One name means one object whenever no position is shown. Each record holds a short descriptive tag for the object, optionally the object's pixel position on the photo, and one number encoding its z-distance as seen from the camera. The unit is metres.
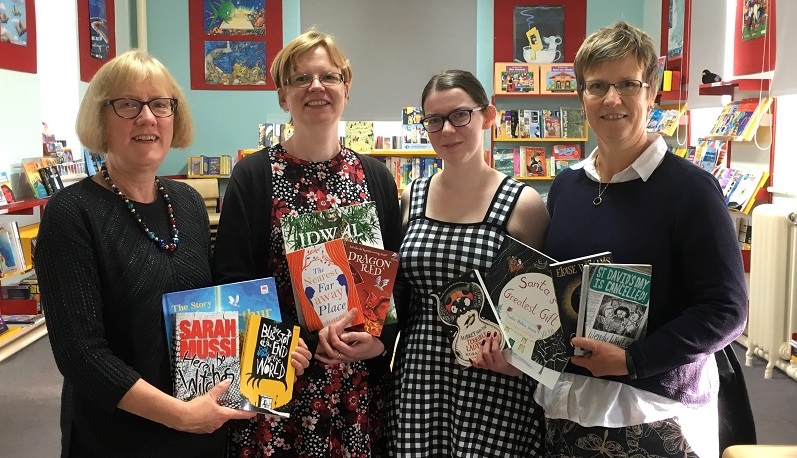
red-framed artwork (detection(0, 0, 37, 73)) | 5.76
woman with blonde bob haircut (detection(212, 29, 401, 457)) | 1.98
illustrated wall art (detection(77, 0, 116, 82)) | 7.79
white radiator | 4.88
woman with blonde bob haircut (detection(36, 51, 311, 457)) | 1.52
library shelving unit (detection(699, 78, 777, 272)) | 5.40
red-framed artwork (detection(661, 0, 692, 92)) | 7.20
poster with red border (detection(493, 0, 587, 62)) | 8.94
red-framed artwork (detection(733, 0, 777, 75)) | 5.26
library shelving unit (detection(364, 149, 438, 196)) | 8.17
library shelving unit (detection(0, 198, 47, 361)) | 5.58
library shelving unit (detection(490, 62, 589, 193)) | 8.54
